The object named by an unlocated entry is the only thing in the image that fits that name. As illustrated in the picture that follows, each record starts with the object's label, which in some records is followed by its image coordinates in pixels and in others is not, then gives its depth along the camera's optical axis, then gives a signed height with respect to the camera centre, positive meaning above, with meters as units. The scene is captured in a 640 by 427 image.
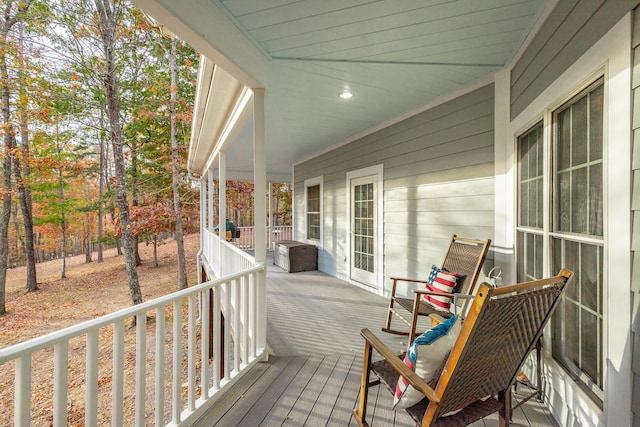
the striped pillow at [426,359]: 1.30 -0.69
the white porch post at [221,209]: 4.56 +0.02
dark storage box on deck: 6.13 -1.04
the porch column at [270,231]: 9.10 -0.68
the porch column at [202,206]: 7.77 +0.11
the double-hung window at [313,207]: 6.45 +0.06
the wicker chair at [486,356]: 1.13 -0.66
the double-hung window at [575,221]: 1.44 -0.08
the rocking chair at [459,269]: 2.61 -0.61
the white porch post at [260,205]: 2.56 +0.05
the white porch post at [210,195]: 6.34 +0.35
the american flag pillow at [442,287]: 2.70 -0.80
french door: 4.68 -0.35
